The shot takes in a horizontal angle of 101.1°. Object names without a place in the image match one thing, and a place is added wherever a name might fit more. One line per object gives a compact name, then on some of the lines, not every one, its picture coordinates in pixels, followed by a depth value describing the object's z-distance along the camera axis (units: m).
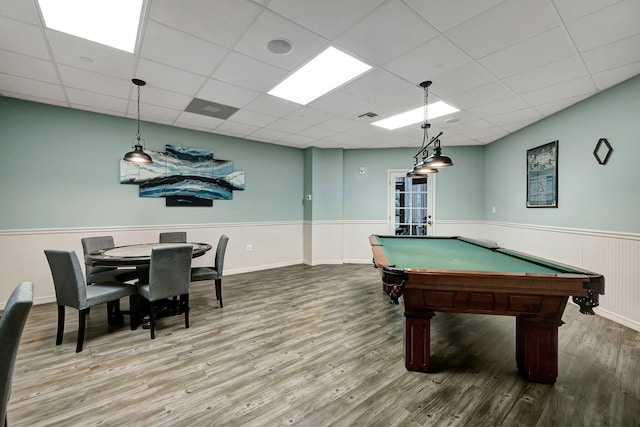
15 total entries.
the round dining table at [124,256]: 2.60
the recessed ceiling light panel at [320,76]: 2.64
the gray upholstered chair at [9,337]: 1.05
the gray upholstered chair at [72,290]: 2.36
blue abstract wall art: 4.42
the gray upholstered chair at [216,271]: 3.34
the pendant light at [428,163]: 2.83
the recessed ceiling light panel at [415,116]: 3.81
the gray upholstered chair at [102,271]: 3.18
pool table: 1.75
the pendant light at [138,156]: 3.04
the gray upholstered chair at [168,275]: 2.61
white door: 6.29
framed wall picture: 4.04
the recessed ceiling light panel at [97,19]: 1.94
